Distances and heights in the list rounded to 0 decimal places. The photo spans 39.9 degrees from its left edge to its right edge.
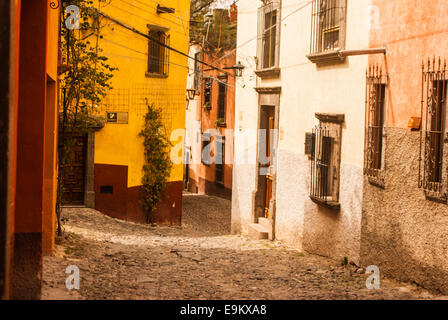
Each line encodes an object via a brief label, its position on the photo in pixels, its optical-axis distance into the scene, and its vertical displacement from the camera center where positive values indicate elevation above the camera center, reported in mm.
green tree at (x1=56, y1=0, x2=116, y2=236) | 10562 +1018
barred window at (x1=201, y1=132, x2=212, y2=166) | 26164 -398
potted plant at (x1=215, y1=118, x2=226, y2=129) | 23969 +736
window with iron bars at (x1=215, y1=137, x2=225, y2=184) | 24422 -793
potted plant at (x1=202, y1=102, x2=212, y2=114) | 25795 +1404
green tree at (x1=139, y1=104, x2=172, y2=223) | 17875 -615
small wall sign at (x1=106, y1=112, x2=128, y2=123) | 17275 +578
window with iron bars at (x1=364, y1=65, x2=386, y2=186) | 9344 +336
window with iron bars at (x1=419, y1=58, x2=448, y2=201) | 7586 +234
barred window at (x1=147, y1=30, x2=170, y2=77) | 18188 +2503
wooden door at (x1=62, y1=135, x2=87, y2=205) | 16906 -1151
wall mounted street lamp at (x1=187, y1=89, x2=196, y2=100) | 28064 +2119
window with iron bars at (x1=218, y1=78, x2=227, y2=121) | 23991 +1574
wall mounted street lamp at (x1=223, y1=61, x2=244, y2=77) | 15595 +1855
